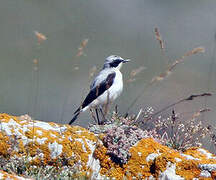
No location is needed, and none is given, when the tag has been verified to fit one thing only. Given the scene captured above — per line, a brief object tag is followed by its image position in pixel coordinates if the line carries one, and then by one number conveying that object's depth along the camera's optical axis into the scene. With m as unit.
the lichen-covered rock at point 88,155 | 11.81
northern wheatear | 19.03
